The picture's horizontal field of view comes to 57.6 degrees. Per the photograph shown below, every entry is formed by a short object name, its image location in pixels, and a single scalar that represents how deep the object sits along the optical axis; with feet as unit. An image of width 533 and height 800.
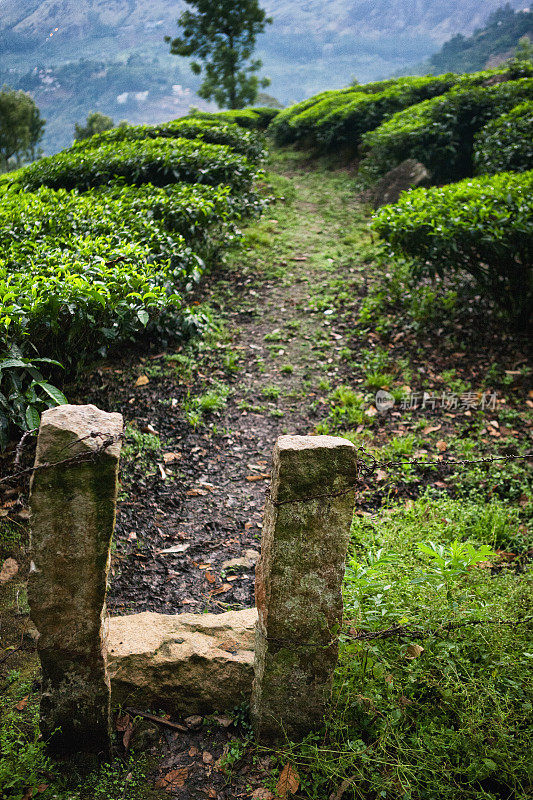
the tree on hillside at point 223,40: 61.31
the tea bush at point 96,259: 10.57
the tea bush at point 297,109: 45.12
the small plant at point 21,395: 9.16
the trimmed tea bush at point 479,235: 14.88
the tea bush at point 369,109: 38.50
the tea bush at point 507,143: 23.22
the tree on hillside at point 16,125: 85.05
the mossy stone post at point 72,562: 4.93
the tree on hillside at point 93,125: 105.81
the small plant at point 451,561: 6.64
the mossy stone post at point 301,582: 5.13
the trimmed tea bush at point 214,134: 32.88
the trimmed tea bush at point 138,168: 22.80
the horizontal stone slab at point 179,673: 6.56
